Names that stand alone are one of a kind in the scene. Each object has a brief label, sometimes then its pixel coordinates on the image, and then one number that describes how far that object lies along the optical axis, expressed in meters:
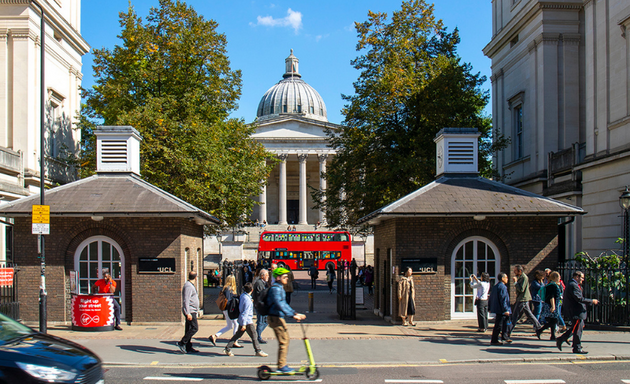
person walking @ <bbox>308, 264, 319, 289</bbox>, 31.05
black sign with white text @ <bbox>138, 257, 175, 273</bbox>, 15.72
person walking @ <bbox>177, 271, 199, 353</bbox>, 11.69
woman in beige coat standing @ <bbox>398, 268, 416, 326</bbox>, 15.38
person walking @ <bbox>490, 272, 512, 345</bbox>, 12.47
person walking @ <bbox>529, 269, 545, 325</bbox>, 13.25
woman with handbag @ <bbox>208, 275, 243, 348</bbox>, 12.17
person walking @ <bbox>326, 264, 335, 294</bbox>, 28.63
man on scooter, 9.26
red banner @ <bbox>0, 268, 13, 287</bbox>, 14.76
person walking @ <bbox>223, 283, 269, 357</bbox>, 11.59
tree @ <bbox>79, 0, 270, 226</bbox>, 23.42
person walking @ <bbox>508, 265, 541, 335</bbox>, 12.80
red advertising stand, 14.53
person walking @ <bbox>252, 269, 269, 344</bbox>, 12.36
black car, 6.28
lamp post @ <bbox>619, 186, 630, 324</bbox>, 14.40
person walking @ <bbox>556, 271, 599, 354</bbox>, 11.55
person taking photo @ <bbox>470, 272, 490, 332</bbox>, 14.45
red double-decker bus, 39.47
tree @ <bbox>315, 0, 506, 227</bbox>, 24.28
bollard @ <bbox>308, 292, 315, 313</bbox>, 19.73
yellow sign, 13.57
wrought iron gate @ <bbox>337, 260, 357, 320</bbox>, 17.36
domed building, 72.00
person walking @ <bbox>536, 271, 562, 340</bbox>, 12.77
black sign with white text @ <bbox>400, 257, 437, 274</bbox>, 15.73
